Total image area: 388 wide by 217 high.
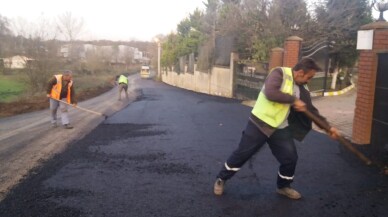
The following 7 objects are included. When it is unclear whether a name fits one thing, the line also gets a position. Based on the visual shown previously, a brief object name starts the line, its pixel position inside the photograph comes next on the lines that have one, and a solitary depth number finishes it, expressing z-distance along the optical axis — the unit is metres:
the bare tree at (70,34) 80.69
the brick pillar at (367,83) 6.70
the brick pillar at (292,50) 13.97
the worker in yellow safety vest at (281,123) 4.21
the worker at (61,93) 9.77
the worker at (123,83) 20.11
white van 64.71
